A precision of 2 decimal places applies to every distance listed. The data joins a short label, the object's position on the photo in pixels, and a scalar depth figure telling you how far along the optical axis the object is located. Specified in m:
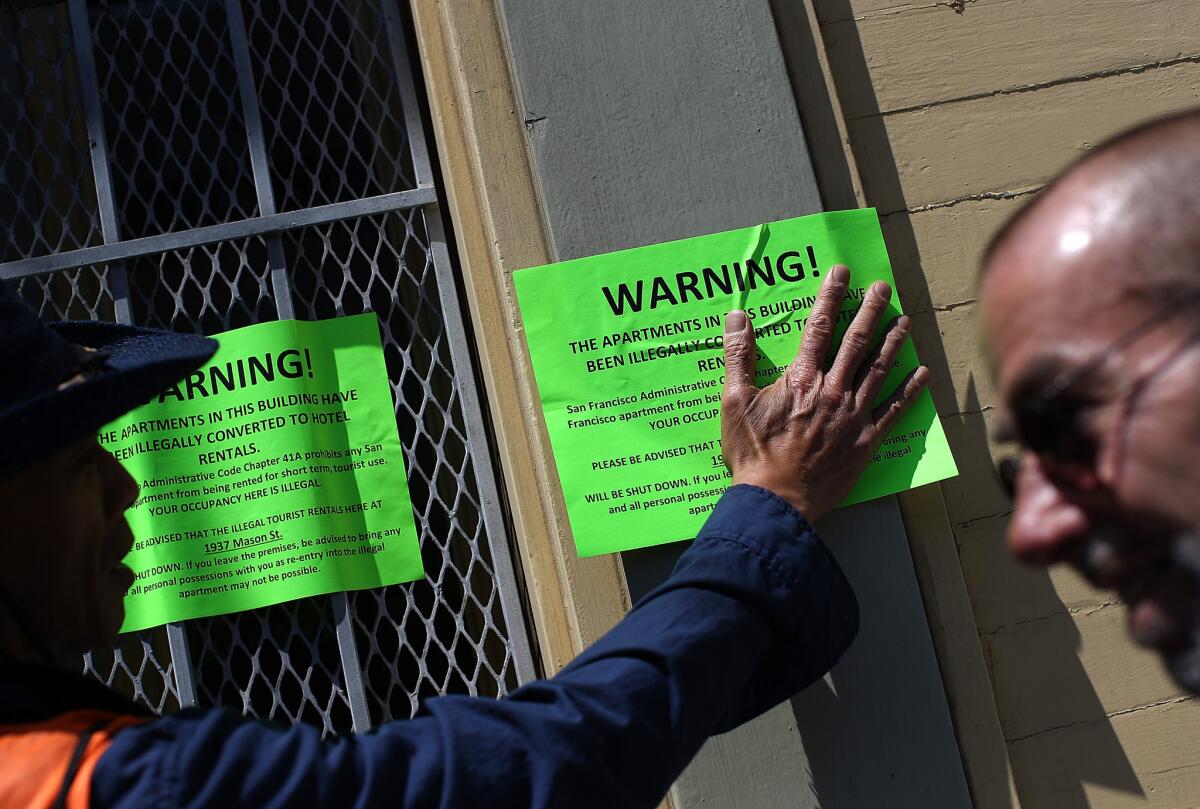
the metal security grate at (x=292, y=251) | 1.21
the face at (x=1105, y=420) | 0.70
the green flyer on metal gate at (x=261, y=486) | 1.15
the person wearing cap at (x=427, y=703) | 0.81
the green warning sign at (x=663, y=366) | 1.08
